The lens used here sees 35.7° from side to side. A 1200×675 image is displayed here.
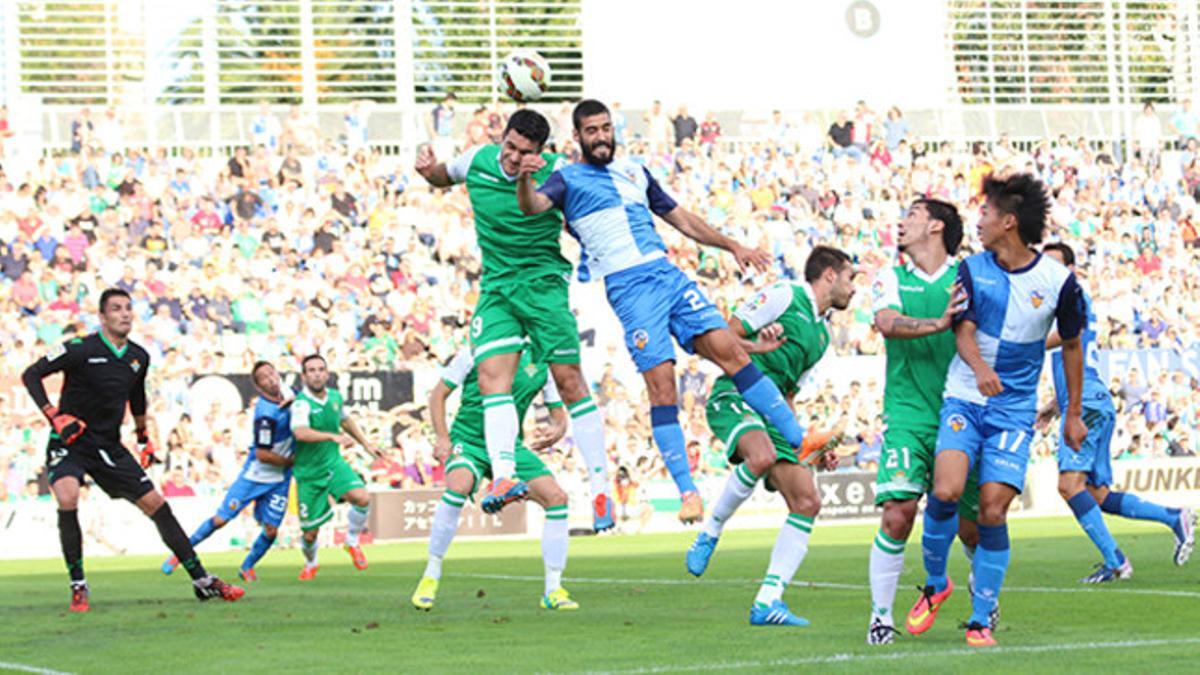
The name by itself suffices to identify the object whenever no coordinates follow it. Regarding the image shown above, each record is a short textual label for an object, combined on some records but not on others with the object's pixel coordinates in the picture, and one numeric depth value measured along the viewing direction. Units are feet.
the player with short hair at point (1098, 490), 48.57
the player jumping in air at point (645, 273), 39.11
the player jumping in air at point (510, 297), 41.81
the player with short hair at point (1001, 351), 31.53
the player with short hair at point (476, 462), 43.70
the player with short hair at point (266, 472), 64.90
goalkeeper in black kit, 48.67
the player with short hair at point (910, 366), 32.22
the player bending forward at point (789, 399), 37.88
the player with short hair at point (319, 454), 64.18
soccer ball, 41.11
